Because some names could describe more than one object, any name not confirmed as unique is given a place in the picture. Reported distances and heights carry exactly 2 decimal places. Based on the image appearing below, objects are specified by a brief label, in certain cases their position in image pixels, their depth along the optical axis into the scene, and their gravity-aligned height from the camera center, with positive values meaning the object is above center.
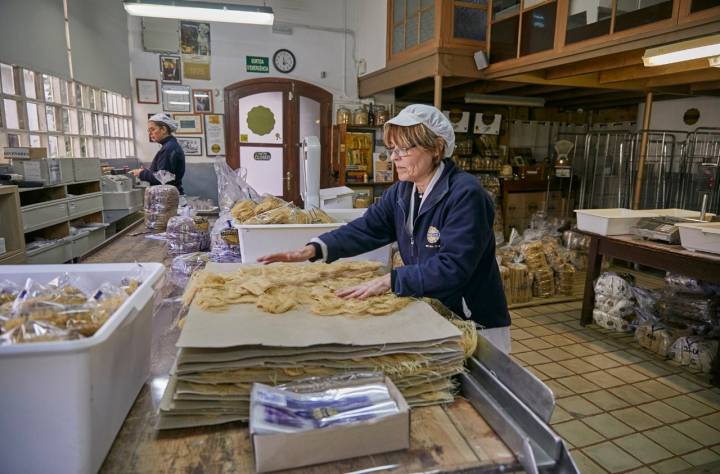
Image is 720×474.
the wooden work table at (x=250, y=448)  0.75 -0.50
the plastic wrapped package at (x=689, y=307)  3.42 -1.08
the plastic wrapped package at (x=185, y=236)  2.41 -0.40
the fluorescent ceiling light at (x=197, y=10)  4.46 +1.53
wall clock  6.94 +1.57
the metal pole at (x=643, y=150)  5.43 +0.20
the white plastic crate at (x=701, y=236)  2.96 -0.46
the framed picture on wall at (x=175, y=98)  6.60 +0.92
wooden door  6.88 +0.55
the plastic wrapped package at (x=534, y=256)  4.90 -0.98
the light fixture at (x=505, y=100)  6.58 +1.00
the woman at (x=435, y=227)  1.37 -0.22
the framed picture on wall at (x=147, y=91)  6.51 +1.01
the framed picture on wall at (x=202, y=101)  6.68 +0.90
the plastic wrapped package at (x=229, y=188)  2.81 -0.16
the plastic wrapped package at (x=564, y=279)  4.98 -1.24
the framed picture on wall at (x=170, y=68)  6.55 +1.35
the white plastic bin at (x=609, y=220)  3.78 -0.45
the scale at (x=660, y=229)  3.37 -0.47
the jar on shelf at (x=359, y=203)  4.01 -0.36
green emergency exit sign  6.84 +1.49
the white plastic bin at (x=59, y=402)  0.65 -0.36
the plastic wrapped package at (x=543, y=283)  4.88 -1.27
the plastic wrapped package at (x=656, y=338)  3.45 -1.32
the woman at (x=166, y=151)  4.11 +0.09
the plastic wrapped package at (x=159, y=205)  2.96 -0.29
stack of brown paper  0.83 -0.37
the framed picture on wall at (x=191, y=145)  6.69 +0.25
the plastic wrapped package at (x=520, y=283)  4.71 -1.22
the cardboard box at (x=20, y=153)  3.72 +0.06
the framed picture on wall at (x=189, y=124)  6.66 +0.56
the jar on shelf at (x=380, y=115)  7.03 +0.76
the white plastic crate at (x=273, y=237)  2.02 -0.33
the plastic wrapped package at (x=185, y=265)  1.91 -0.45
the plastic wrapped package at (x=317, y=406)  0.75 -0.42
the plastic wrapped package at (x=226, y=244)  2.20 -0.41
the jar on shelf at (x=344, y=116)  6.97 +0.73
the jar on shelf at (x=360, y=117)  6.91 +0.71
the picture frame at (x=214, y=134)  6.76 +0.42
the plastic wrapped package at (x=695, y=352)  3.20 -1.32
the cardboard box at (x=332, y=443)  0.72 -0.45
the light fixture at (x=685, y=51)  3.04 +0.82
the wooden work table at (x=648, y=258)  3.03 -0.68
